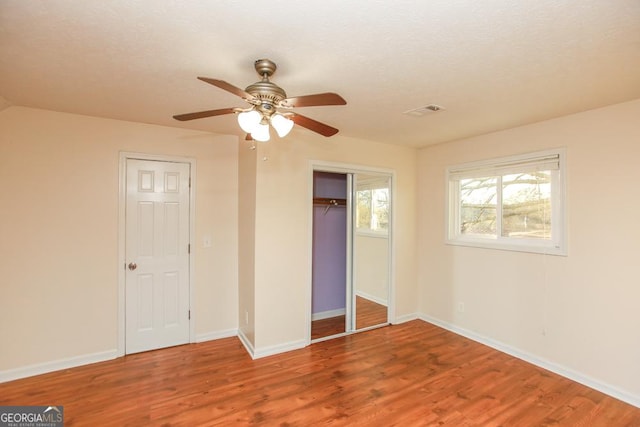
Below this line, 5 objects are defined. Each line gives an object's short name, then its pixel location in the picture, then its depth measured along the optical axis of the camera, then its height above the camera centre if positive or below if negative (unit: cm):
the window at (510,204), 301 +14
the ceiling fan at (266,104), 159 +61
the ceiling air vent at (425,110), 265 +95
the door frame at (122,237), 314 -23
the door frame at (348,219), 351 -7
